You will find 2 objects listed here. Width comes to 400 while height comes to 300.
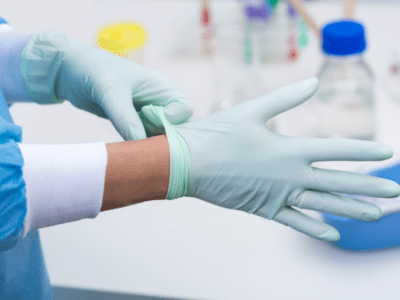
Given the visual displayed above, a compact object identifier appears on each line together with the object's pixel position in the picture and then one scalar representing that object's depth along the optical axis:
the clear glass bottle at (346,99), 1.05
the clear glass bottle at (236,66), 1.18
